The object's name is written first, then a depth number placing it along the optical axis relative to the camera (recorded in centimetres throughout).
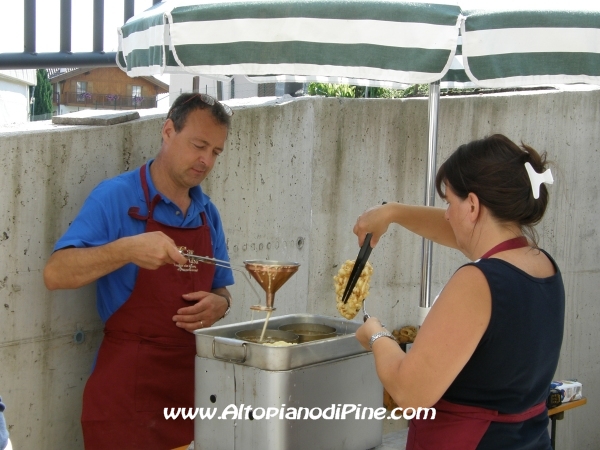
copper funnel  282
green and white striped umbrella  275
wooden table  379
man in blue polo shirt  306
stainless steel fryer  241
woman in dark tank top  212
